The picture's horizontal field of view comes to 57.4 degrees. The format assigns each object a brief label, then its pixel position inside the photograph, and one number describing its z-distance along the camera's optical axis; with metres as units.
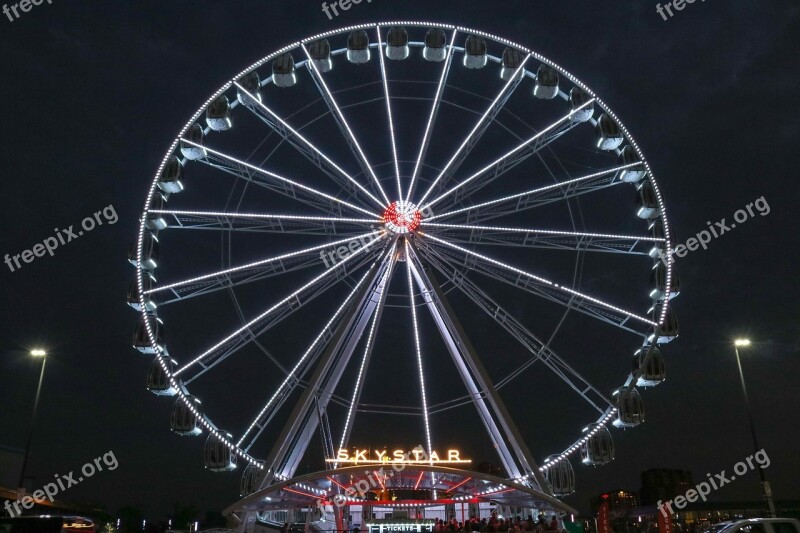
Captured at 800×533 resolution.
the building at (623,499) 114.68
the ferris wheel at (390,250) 21.92
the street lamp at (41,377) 26.24
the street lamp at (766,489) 22.95
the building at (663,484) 108.04
